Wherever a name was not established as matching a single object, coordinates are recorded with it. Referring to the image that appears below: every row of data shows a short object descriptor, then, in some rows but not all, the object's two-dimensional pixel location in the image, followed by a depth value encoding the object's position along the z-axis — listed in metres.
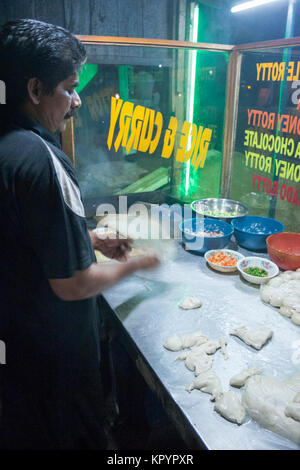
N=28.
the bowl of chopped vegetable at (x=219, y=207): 3.46
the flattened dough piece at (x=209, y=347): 1.84
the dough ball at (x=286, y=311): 2.16
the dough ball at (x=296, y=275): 2.45
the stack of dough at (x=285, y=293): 2.15
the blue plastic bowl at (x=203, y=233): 2.93
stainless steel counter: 1.43
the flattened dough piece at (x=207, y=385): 1.59
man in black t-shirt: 1.24
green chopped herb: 2.55
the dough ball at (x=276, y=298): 2.24
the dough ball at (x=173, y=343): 1.87
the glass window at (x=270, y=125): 2.97
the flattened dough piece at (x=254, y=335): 1.89
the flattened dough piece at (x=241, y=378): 1.63
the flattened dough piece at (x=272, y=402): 1.39
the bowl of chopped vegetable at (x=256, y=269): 2.51
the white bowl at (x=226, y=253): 2.66
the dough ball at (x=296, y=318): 2.07
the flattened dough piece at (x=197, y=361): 1.71
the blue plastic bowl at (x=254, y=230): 3.00
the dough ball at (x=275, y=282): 2.40
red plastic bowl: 2.88
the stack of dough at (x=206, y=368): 1.48
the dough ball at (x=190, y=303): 2.24
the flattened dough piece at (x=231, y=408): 1.45
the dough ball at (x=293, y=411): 1.40
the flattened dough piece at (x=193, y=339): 1.90
